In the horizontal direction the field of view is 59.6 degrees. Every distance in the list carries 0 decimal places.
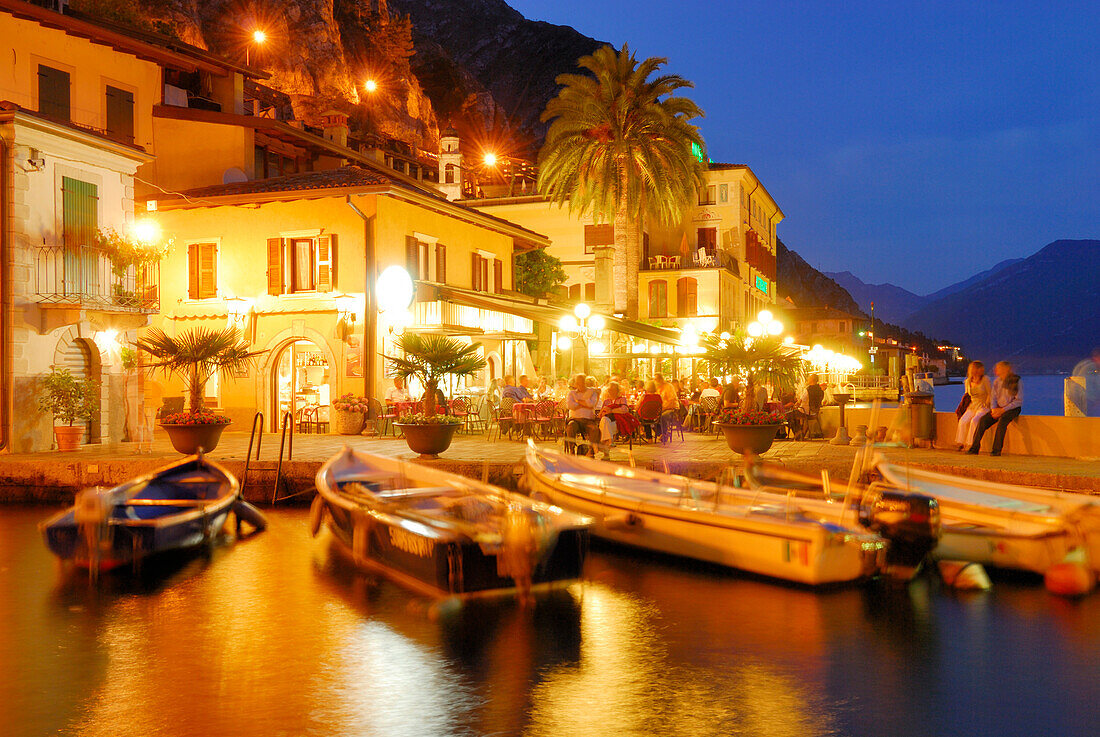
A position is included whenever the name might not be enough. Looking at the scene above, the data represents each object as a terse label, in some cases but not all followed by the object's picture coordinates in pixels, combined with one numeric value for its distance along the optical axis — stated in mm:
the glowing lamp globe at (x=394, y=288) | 22344
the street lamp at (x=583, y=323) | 24250
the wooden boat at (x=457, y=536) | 8945
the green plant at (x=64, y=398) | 18578
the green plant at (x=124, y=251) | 19938
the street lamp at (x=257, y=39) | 53469
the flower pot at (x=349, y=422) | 22141
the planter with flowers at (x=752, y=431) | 15094
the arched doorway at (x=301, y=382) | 24031
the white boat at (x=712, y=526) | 9680
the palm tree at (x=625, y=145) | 33438
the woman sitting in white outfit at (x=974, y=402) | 15797
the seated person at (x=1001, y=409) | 15398
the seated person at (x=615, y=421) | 17594
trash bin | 17016
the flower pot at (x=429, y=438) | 15641
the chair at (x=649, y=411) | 18453
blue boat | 10734
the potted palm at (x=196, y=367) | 16047
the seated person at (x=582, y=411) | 17188
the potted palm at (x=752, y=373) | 15156
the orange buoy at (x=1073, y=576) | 9719
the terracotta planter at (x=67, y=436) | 18359
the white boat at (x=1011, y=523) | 9711
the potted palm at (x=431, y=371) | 15625
